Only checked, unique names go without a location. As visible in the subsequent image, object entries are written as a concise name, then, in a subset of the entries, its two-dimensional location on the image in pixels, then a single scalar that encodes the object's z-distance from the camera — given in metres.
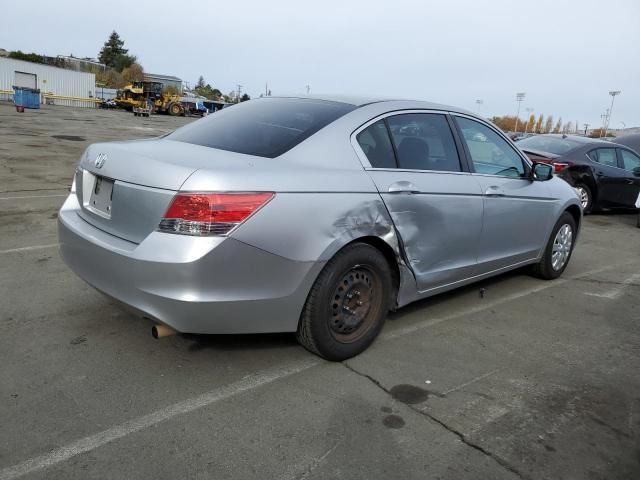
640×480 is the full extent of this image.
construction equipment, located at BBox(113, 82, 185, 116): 48.09
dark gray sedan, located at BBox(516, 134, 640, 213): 10.16
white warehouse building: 49.59
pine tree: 106.75
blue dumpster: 36.16
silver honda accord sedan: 2.78
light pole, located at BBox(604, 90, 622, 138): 61.01
